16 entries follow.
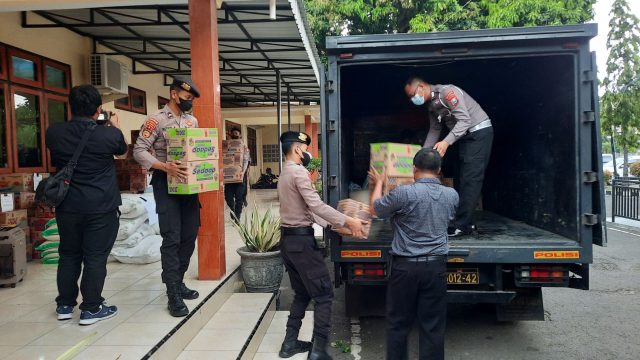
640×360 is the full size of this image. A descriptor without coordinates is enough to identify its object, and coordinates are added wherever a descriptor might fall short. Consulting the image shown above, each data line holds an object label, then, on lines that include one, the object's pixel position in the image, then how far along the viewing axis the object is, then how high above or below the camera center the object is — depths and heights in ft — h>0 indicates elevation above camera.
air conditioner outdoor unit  25.13 +4.94
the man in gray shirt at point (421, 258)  9.83 -2.16
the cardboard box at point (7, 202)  16.53 -1.29
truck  11.53 -0.69
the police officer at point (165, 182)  11.45 -0.48
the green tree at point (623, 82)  52.70 +8.31
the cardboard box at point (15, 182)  17.52 -0.61
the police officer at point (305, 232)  10.66 -1.69
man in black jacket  10.50 -0.84
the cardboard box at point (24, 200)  17.77 -1.31
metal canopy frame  21.39 +6.96
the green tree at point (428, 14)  42.22 +13.49
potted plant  15.81 -3.20
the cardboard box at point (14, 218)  16.37 -1.86
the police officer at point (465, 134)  13.46 +0.64
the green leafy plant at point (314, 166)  49.24 -0.69
